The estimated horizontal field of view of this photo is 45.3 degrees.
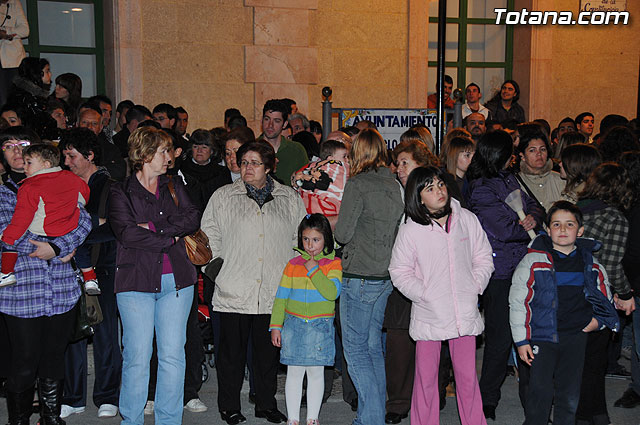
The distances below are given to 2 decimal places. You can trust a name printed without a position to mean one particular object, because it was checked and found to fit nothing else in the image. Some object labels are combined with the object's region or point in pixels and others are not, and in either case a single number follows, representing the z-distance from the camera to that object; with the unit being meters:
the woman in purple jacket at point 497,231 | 6.08
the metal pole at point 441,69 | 8.88
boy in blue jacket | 5.25
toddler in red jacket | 5.32
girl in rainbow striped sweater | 5.76
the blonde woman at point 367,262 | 5.71
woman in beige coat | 5.98
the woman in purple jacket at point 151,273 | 5.41
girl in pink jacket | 5.29
